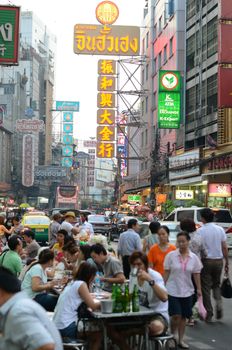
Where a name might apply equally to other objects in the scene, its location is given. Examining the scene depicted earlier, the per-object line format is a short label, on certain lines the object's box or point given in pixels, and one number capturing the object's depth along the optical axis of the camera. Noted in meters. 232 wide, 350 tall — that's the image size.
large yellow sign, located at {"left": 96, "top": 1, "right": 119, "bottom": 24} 41.78
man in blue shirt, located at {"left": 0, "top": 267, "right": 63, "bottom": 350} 3.21
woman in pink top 7.95
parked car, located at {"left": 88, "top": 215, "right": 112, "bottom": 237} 35.19
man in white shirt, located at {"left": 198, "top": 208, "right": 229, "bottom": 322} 9.83
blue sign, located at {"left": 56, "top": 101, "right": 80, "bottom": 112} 107.20
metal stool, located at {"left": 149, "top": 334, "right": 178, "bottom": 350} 6.41
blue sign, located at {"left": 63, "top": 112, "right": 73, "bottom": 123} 104.84
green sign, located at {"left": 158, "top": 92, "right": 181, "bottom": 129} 38.56
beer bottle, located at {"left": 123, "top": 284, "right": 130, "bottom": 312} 6.14
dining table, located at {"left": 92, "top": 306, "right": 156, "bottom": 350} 6.07
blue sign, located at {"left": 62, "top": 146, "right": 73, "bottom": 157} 86.56
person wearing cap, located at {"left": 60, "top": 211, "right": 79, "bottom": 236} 16.12
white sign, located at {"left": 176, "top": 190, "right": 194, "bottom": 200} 38.38
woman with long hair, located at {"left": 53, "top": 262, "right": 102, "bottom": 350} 6.13
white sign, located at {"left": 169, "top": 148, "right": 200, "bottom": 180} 36.25
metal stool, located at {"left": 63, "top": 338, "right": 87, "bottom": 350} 5.95
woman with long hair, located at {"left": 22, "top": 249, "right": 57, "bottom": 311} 7.69
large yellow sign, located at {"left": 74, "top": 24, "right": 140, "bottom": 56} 40.59
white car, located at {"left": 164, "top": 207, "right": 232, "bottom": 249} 22.69
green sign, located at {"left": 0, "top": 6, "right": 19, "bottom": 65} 9.38
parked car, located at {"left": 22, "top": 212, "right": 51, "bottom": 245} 28.16
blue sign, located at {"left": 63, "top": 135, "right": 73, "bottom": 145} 93.09
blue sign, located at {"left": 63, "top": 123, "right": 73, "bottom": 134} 98.62
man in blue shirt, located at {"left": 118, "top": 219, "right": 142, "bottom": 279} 11.72
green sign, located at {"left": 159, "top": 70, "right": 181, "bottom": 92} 38.03
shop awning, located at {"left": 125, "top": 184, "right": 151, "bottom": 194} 56.70
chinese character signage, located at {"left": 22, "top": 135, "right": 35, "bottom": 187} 75.94
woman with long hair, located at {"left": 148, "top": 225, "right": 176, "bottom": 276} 9.09
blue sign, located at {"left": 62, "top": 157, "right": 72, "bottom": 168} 85.69
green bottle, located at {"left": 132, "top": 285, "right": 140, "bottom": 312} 6.20
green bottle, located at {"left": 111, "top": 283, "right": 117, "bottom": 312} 6.12
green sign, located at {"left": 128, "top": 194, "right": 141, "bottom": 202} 60.72
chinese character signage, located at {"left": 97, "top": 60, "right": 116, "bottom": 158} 43.62
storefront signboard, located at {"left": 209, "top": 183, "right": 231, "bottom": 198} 31.31
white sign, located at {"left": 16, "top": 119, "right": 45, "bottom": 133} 62.78
